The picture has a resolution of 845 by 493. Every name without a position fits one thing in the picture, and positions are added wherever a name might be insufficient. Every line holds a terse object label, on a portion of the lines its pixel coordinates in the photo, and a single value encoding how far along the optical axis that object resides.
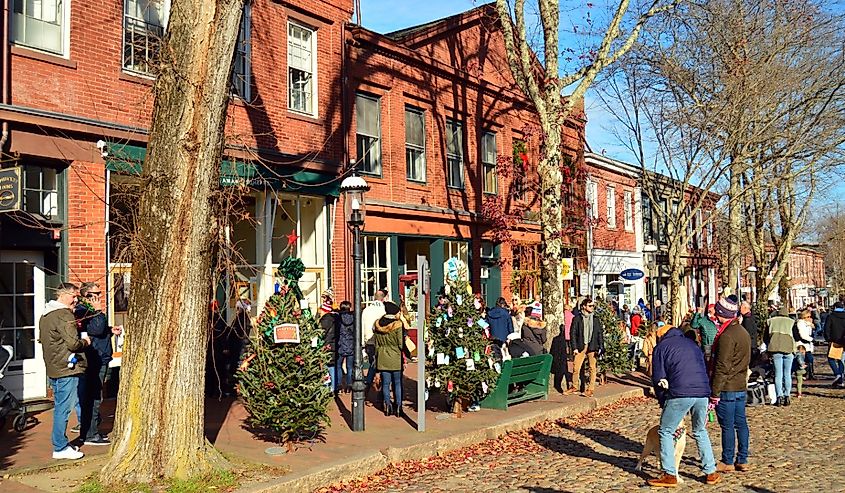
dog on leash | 8.89
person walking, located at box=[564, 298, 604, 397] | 15.24
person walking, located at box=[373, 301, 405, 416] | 12.24
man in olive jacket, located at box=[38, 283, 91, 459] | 9.09
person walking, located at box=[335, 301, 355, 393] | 13.95
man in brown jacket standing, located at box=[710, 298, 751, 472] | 9.25
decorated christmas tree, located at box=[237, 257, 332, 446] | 9.52
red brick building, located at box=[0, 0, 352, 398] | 11.89
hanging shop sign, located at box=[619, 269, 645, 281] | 27.80
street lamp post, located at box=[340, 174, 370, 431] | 11.08
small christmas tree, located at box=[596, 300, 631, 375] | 17.15
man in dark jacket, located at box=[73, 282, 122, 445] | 9.91
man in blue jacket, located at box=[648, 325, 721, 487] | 8.62
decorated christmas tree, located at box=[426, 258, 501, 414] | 12.37
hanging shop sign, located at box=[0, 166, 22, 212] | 10.73
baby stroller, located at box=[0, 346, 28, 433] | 10.62
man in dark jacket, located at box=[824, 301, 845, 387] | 16.77
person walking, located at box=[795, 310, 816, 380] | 17.95
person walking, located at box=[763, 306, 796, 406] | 15.31
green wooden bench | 13.26
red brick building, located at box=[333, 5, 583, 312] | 19.39
